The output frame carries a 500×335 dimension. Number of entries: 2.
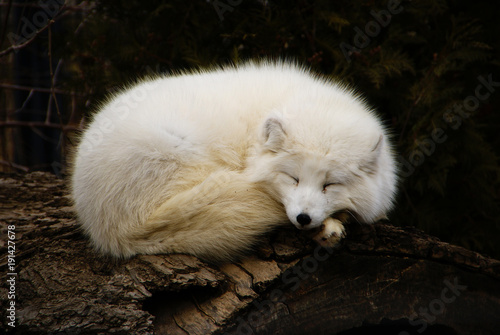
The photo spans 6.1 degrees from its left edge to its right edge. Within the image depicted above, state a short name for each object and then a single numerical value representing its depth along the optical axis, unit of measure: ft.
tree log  20.37
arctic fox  20.58
